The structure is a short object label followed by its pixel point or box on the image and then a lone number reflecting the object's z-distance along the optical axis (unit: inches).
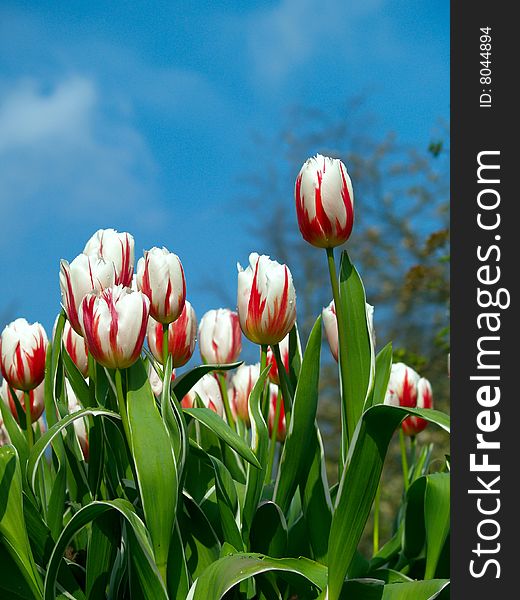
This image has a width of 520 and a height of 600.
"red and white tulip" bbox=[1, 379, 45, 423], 75.2
